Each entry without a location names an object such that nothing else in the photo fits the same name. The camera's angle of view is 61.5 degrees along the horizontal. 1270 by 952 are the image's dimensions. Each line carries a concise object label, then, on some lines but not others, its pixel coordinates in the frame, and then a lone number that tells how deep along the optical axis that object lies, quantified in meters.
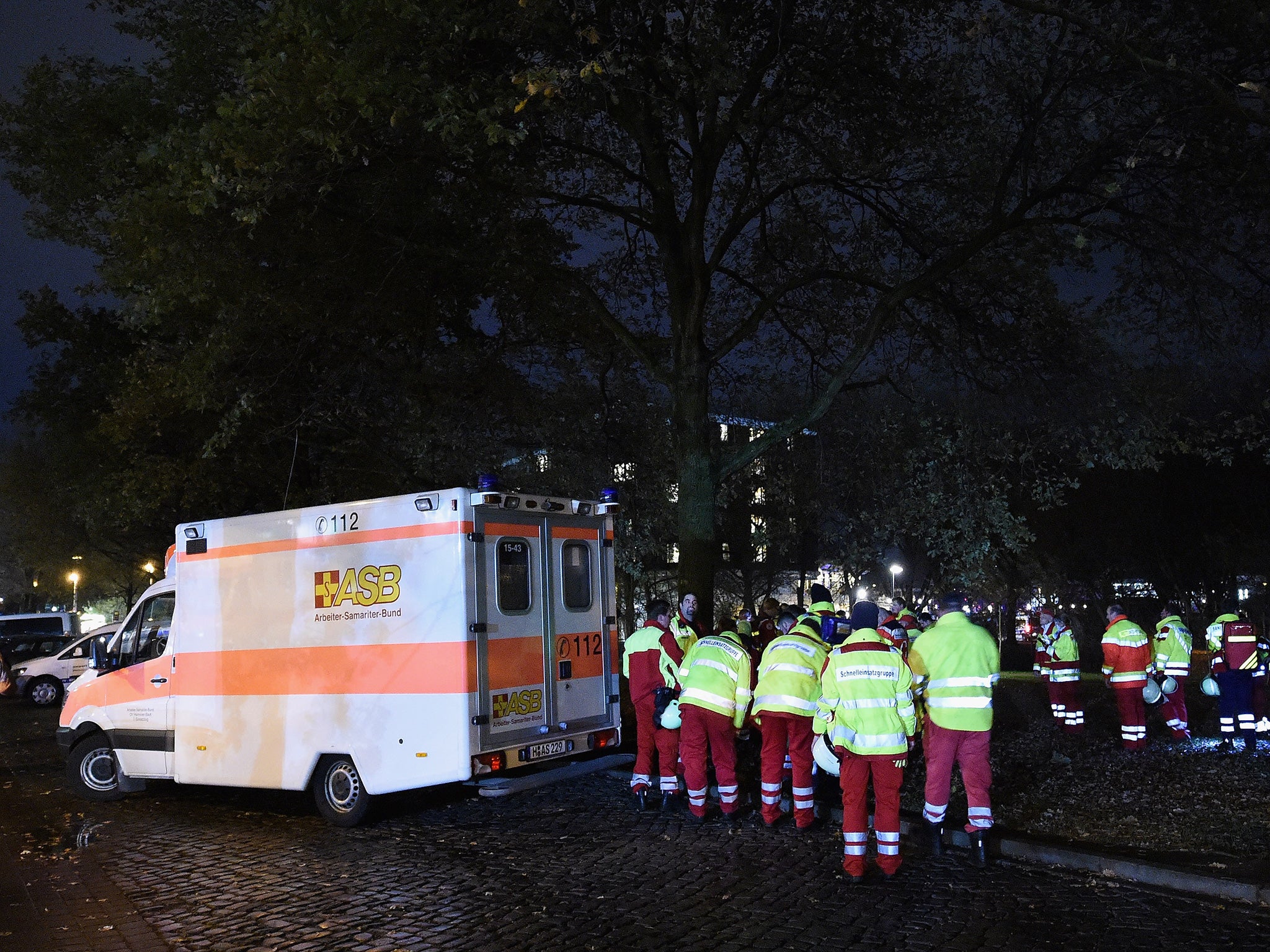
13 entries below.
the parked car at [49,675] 25.20
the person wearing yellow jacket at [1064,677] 14.12
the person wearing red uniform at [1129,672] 12.61
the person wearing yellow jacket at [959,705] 7.60
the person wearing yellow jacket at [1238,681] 12.12
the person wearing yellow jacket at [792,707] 8.63
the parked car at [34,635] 26.81
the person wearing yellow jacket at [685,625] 10.33
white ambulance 8.98
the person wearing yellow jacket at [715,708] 9.01
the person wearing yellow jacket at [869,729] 7.24
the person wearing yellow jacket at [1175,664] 13.34
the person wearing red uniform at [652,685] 9.62
